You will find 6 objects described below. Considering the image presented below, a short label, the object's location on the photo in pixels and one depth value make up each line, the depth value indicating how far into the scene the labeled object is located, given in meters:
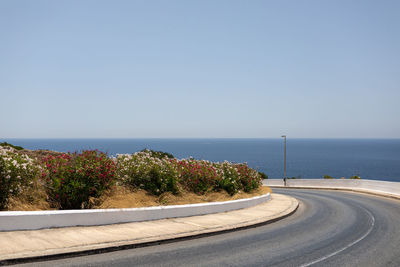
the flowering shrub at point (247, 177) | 19.93
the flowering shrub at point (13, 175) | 9.41
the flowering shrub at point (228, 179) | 17.38
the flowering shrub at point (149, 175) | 13.52
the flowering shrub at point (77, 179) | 10.55
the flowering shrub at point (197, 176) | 15.78
